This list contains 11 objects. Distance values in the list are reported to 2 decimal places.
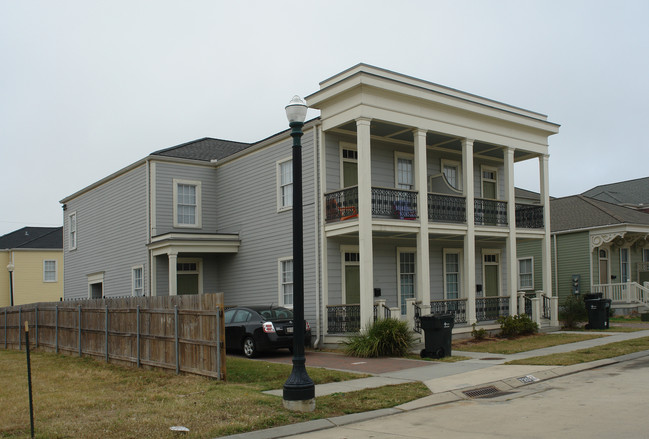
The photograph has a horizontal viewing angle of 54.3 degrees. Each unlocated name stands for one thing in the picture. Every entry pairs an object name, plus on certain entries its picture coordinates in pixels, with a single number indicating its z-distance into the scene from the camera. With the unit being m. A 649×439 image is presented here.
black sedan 16.08
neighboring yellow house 44.03
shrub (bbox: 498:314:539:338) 19.88
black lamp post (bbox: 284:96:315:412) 9.23
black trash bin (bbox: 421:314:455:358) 15.09
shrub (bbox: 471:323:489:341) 19.19
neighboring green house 28.03
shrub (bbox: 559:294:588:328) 25.38
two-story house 18.22
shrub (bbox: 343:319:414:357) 15.88
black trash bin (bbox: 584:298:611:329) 21.03
